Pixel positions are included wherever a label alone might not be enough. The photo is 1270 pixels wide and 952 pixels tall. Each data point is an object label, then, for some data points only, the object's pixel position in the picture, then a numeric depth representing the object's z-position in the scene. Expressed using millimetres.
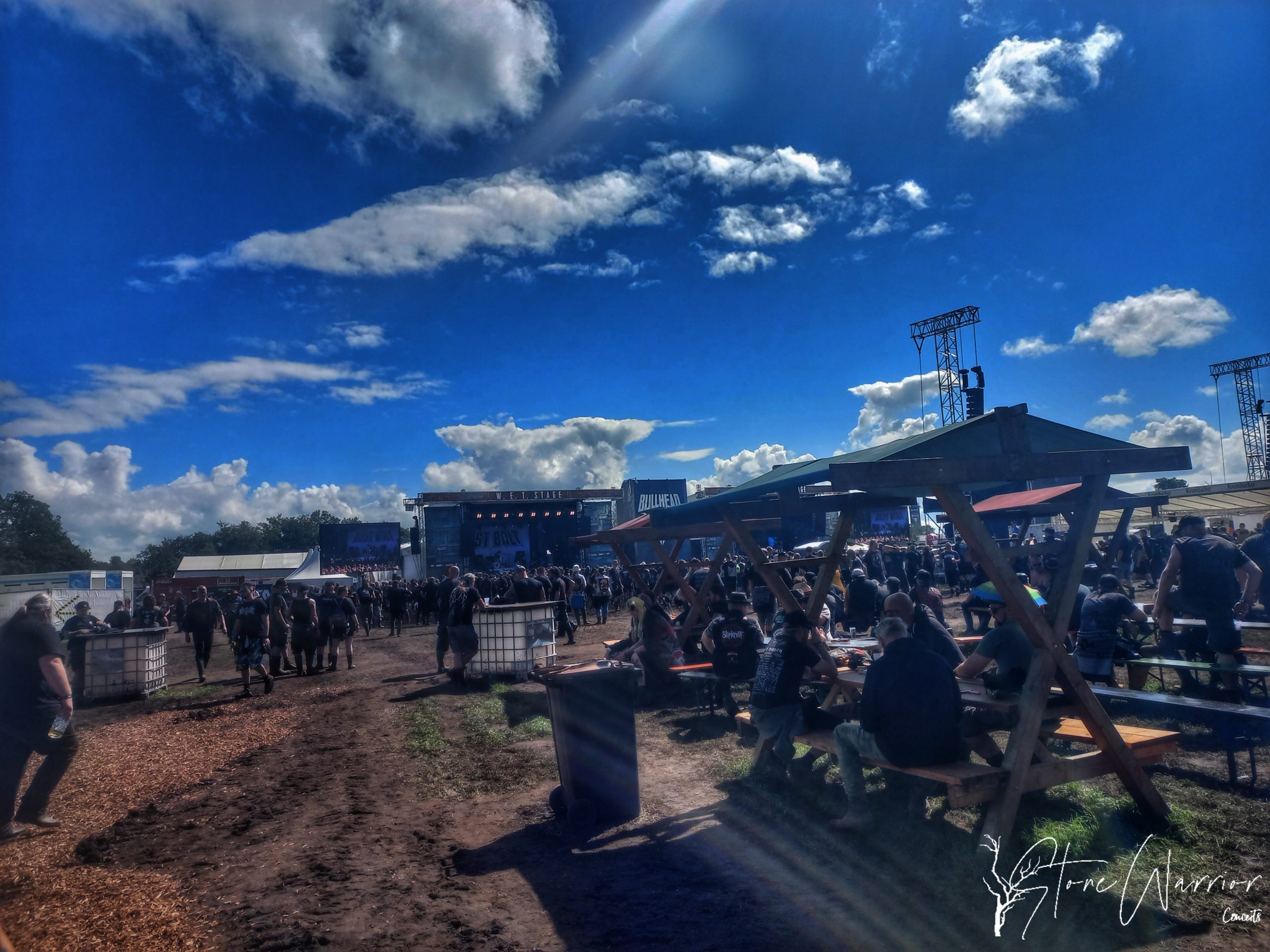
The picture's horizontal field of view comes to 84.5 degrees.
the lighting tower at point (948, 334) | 36719
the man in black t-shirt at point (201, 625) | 13898
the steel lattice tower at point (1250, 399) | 57438
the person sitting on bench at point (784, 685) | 5543
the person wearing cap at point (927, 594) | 8477
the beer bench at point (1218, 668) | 5984
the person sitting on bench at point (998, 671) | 4977
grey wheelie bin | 5164
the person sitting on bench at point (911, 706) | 4348
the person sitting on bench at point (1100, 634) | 6922
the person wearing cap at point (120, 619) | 14500
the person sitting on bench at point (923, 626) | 5414
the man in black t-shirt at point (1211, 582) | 6520
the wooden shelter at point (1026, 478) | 4125
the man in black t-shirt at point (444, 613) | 12305
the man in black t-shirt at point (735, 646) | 7371
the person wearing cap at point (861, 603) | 10922
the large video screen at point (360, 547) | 39156
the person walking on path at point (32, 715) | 5293
